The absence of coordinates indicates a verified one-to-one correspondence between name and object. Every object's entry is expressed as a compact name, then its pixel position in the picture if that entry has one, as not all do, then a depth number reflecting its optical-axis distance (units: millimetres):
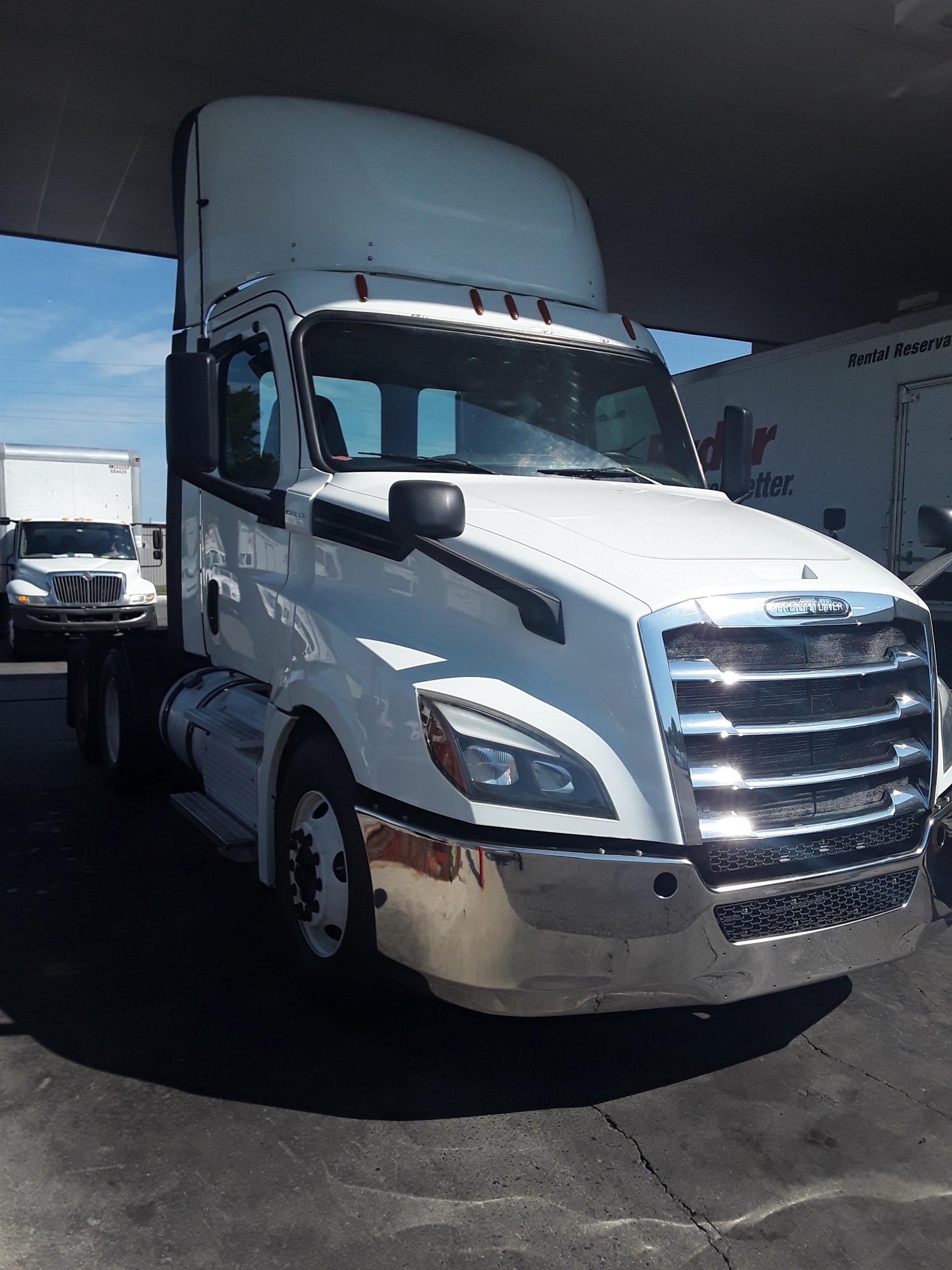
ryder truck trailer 8859
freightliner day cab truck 3150
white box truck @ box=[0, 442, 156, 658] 17328
